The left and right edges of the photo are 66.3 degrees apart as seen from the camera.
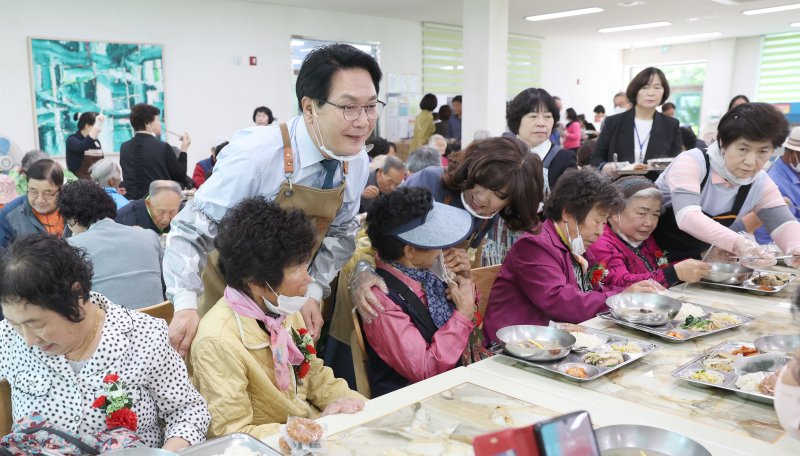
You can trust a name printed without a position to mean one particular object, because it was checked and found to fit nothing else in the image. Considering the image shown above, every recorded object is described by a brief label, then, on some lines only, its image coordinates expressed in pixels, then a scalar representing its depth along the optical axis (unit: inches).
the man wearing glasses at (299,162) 67.0
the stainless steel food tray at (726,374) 57.4
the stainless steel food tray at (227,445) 47.2
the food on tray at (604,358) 65.2
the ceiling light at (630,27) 419.2
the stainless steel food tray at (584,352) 63.2
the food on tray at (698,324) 77.5
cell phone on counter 29.8
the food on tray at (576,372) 61.8
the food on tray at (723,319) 79.0
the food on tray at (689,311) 81.7
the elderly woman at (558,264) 85.7
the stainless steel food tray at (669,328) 74.5
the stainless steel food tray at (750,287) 96.9
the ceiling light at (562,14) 353.6
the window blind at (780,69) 498.9
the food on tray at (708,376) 60.2
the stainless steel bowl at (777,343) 69.2
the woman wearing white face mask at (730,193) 96.1
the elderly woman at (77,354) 51.9
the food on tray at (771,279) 99.3
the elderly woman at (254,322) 59.6
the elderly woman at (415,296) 74.9
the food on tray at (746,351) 68.6
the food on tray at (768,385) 57.1
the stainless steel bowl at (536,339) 65.1
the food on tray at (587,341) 70.5
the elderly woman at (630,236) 104.8
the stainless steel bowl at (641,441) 46.8
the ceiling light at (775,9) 356.2
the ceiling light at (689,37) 488.7
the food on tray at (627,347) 69.1
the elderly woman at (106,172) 168.1
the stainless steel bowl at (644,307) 78.6
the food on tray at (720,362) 64.0
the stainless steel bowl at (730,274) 100.5
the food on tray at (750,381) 58.6
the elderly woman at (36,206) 136.8
